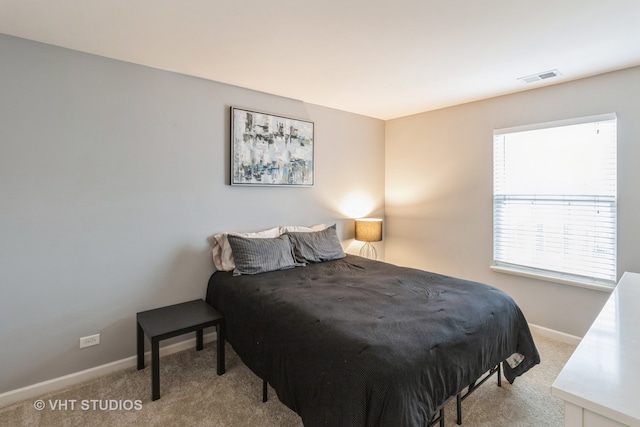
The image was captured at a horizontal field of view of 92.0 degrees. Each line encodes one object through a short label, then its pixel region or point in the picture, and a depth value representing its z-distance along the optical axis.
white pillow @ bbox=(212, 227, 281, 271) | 2.88
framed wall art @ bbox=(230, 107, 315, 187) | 3.07
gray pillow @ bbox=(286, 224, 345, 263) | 3.14
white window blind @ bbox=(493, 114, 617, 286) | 2.73
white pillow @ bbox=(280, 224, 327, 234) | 3.35
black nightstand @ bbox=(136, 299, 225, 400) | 2.11
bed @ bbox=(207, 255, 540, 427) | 1.38
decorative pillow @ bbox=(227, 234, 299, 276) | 2.74
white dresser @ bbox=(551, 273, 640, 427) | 0.78
